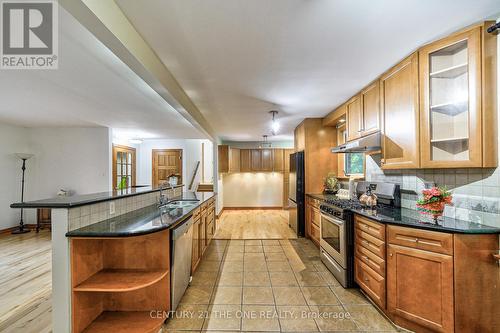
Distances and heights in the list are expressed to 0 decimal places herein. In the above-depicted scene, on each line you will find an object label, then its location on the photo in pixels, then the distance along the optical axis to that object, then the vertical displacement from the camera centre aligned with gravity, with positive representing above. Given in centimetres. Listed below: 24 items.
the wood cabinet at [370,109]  272 +76
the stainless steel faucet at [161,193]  287 -35
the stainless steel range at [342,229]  256 -75
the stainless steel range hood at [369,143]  266 +30
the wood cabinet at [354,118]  315 +74
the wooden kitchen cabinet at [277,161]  745 +25
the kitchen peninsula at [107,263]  162 -79
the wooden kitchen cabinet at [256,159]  749 +31
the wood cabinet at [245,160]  750 +29
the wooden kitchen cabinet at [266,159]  746 +32
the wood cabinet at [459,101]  171 +56
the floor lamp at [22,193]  494 -53
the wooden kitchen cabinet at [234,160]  710 +29
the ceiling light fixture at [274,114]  394 +99
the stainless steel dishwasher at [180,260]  204 -91
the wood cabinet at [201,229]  286 -90
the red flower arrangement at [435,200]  182 -27
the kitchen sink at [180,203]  318 -51
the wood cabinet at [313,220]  389 -96
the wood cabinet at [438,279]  163 -87
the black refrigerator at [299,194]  458 -53
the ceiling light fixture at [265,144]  772 +86
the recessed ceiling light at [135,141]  688 +89
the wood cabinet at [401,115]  213 +55
